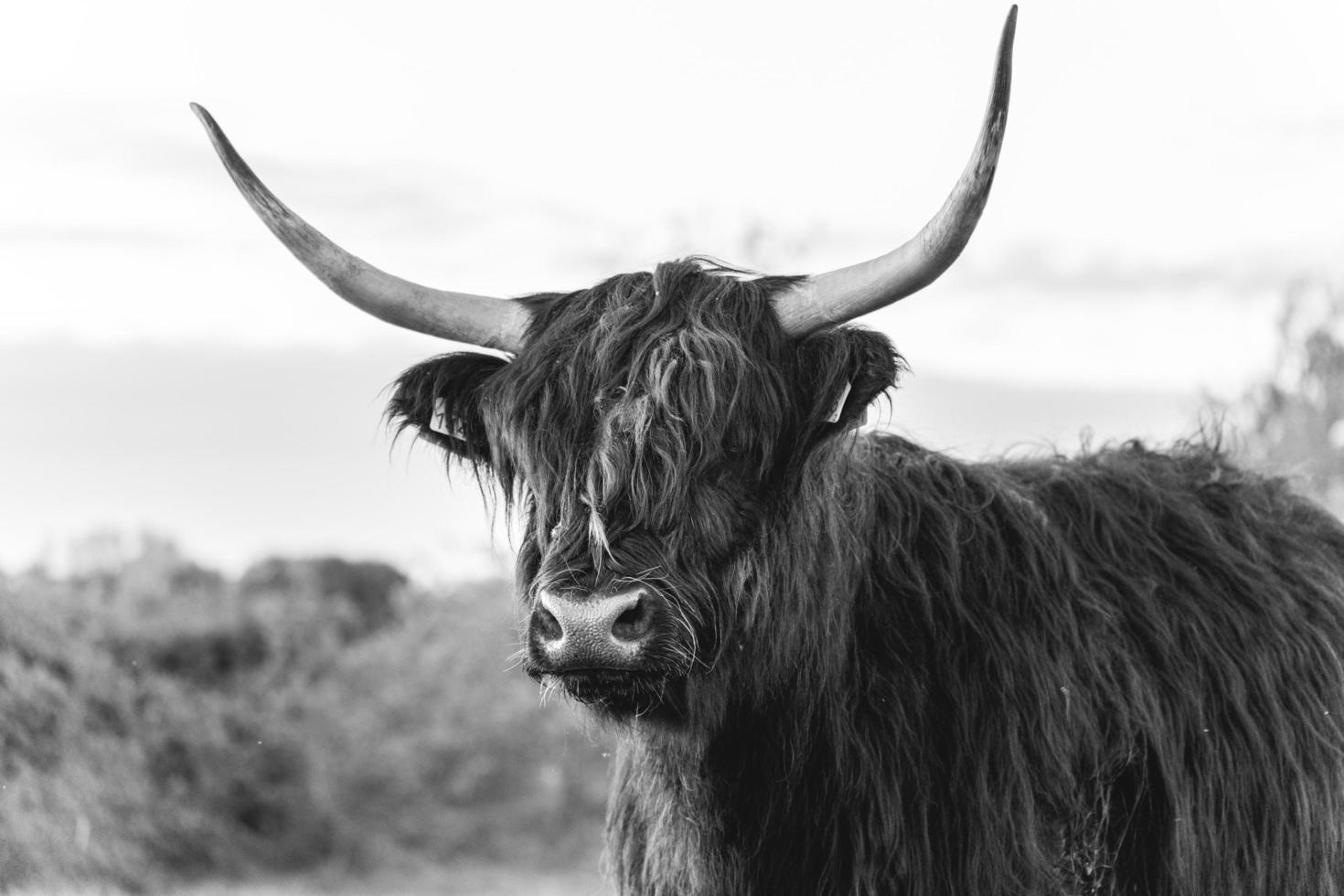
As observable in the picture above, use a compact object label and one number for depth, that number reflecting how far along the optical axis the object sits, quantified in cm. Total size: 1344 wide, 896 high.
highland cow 854
